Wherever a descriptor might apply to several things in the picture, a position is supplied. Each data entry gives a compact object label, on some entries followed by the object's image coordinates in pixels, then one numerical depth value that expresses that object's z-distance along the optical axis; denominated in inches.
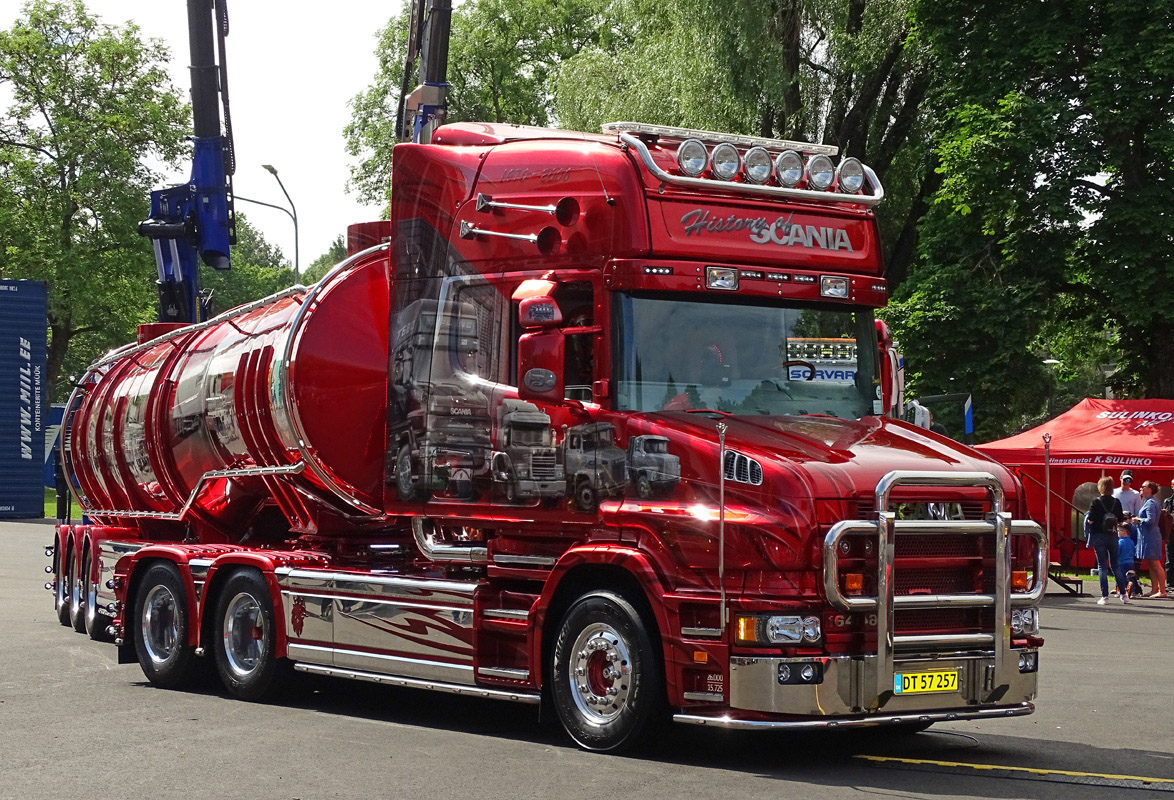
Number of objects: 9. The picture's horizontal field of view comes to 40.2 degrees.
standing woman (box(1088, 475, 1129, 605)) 899.4
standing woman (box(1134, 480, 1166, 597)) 929.5
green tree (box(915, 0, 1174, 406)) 1204.5
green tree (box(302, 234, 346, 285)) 5576.8
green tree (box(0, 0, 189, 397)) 2321.6
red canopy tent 1056.2
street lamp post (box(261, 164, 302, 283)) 1726.1
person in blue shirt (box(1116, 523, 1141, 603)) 917.8
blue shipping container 1662.2
